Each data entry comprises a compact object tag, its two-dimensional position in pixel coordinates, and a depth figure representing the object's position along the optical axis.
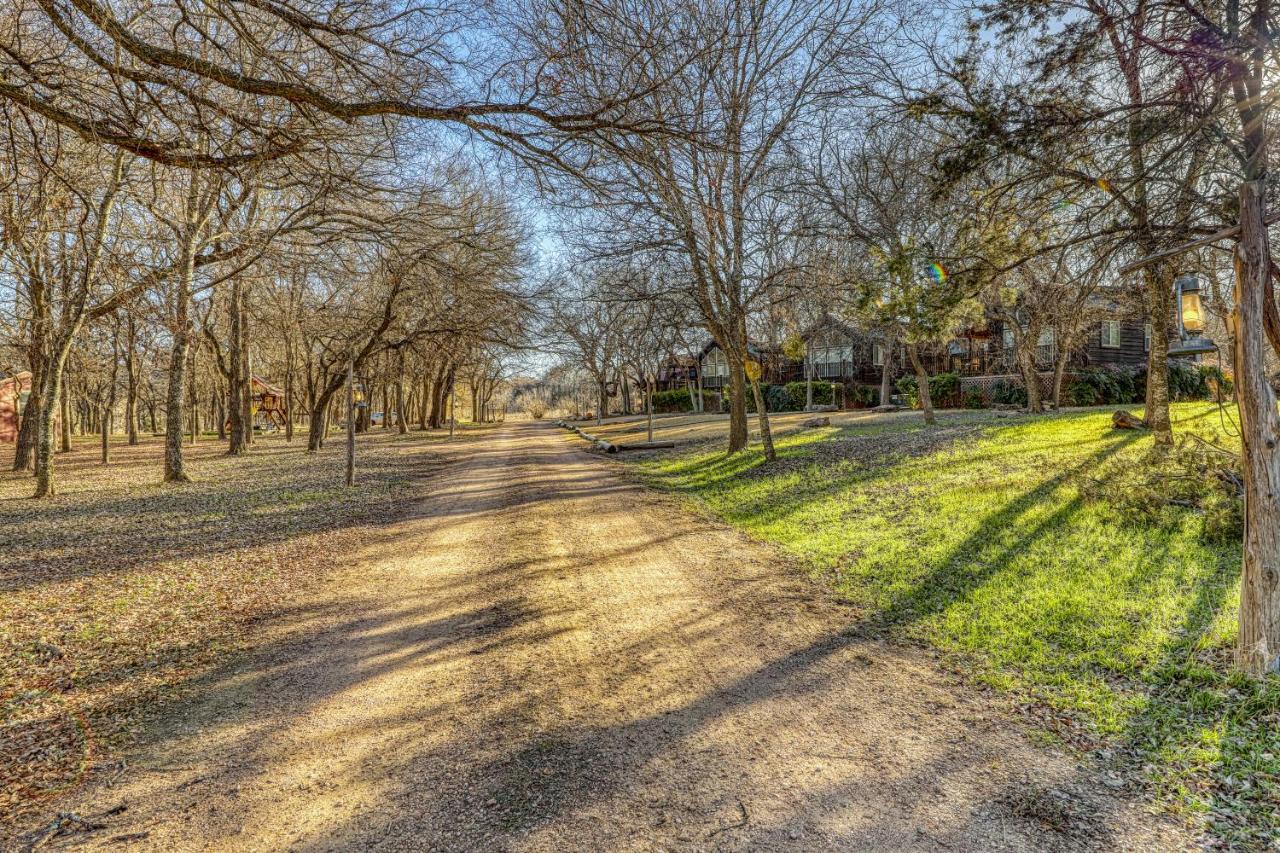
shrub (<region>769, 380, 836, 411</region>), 38.16
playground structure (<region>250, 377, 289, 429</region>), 52.34
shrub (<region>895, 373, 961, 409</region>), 29.97
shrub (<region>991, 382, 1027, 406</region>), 26.24
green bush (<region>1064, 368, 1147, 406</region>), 24.34
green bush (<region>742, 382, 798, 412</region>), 38.97
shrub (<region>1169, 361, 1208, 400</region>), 23.42
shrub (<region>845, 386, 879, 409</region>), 36.91
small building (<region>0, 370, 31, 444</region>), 33.53
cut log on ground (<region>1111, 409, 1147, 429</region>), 12.56
